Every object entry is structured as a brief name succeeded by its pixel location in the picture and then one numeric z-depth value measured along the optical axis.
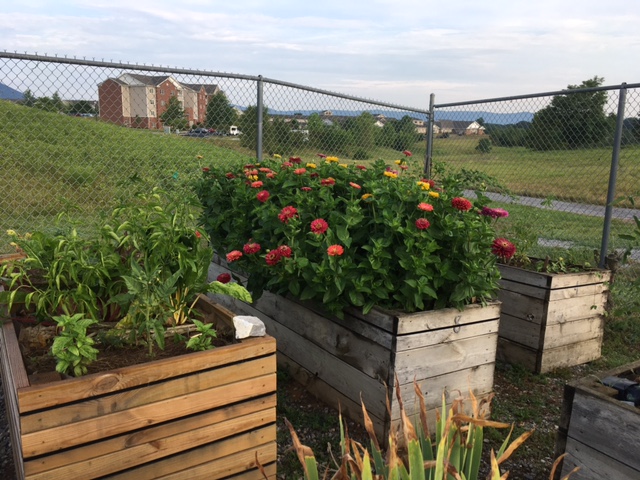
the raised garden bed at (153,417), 1.56
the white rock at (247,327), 1.94
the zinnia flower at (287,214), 2.60
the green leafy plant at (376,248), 2.49
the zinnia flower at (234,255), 2.57
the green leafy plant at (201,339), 1.90
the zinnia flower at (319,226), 2.49
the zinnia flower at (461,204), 2.45
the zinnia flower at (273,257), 2.51
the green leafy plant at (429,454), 0.98
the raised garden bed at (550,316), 3.35
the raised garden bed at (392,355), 2.44
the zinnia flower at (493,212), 2.67
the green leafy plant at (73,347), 1.67
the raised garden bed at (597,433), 1.84
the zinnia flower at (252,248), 2.69
